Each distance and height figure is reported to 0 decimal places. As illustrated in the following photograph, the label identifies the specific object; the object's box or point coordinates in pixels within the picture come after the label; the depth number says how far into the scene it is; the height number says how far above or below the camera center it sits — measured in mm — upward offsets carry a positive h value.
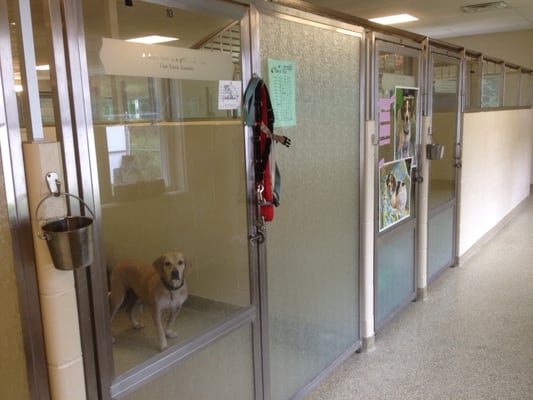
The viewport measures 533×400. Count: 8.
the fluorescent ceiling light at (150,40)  1440 +285
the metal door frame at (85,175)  1213 -110
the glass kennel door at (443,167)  3789 -384
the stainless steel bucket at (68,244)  1131 -264
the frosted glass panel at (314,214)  2154 -437
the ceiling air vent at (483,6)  5926 +1456
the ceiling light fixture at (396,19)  6512 +1463
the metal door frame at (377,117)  2717 +42
